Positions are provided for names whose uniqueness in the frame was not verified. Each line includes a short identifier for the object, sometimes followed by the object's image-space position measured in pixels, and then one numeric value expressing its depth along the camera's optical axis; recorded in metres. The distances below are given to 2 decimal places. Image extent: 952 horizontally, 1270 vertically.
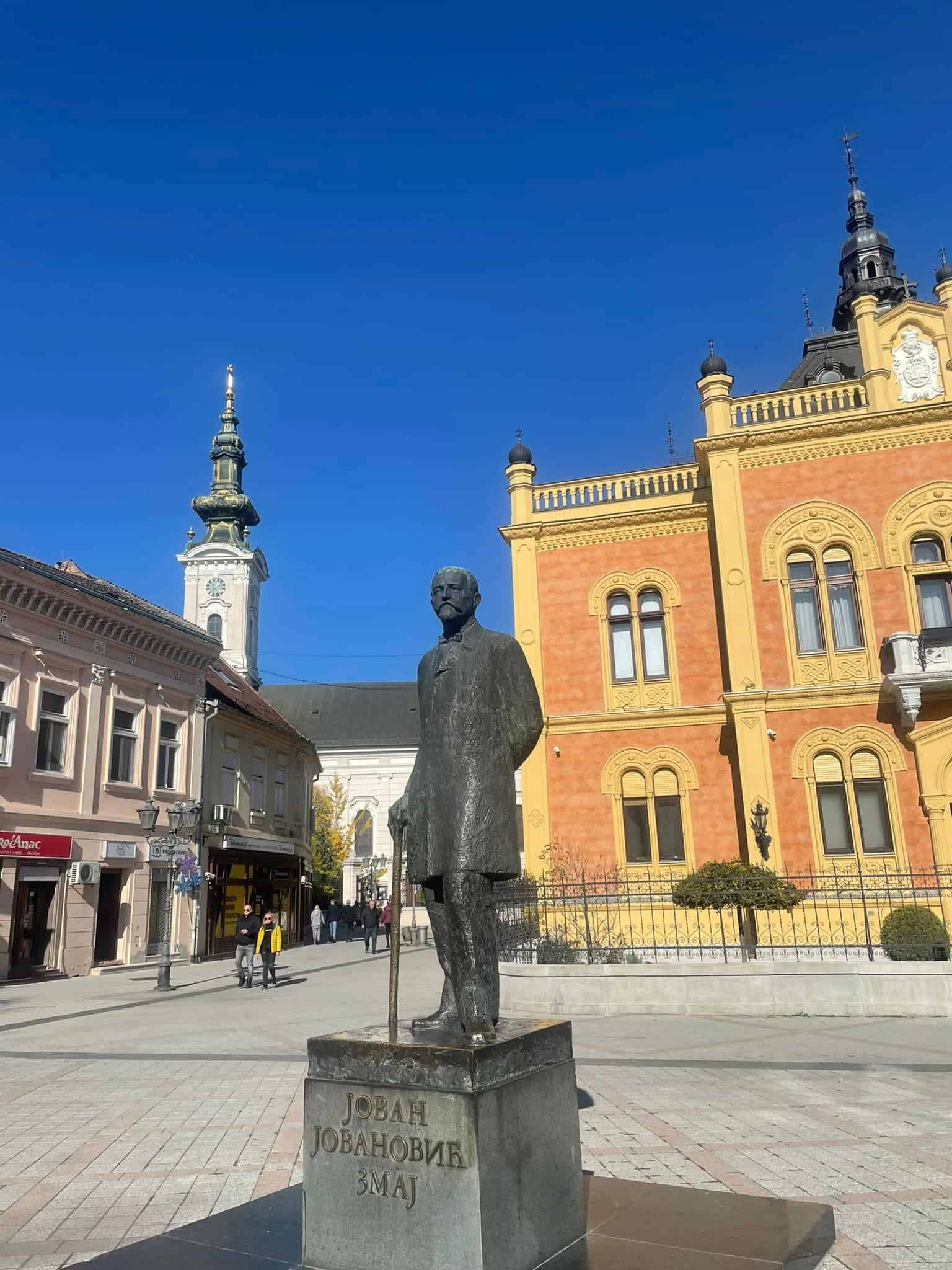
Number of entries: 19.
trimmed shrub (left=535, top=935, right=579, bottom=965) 13.87
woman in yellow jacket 18.03
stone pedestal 3.53
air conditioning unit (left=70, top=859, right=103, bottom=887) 21.00
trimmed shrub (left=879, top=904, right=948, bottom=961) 12.98
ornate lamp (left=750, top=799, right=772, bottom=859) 20.03
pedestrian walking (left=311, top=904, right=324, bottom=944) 32.53
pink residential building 19.88
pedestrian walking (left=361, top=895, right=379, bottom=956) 28.38
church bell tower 61.16
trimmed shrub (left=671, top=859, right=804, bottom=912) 14.41
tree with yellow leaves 53.19
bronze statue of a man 4.47
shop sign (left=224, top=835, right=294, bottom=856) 28.36
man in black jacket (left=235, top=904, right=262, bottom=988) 18.45
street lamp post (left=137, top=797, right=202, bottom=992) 18.23
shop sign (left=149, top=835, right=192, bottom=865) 20.47
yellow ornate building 20.55
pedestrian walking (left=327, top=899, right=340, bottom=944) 36.75
